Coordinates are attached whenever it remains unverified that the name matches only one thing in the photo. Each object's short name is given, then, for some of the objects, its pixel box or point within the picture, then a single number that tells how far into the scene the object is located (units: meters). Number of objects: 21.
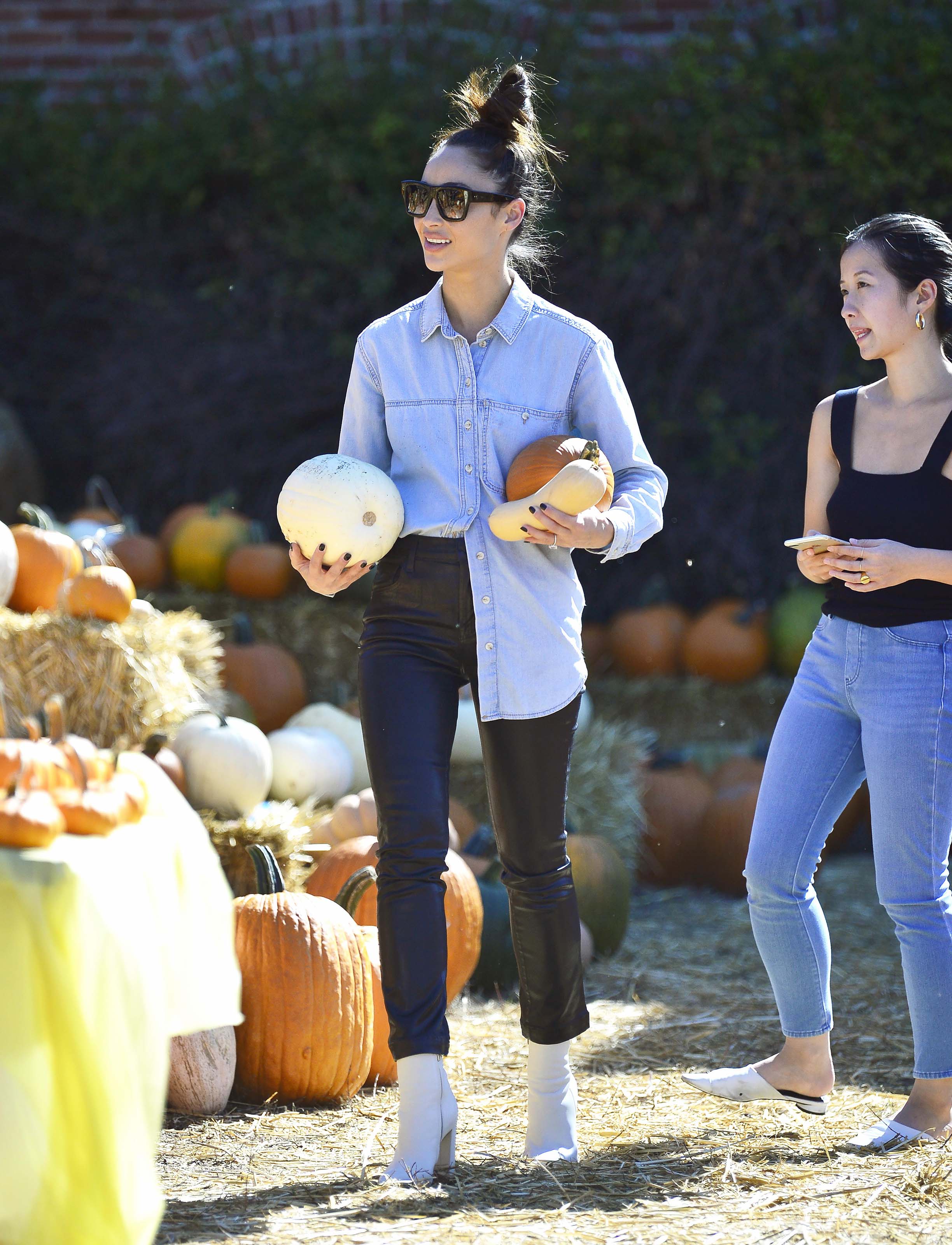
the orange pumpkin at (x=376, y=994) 7.09
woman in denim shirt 5.48
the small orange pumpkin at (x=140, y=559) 11.62
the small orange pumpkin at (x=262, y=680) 11.32
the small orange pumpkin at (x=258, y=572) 11.66
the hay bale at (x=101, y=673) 8.55
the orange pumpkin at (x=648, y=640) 12.37
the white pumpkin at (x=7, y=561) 8.52
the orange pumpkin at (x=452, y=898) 7.96
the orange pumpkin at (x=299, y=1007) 6.68
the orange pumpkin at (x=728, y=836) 11.05
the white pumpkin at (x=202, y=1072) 6.46
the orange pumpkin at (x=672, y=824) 11.50
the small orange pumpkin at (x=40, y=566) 8.77
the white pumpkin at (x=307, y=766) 9.73
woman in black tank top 5.82
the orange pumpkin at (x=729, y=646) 12.20
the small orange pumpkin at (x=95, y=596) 8.65
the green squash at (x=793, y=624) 12.01
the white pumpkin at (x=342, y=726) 10.41
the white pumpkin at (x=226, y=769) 8.74
